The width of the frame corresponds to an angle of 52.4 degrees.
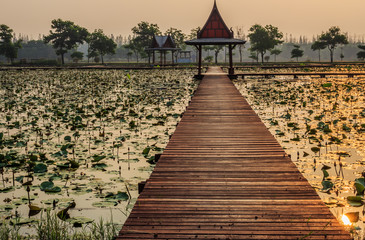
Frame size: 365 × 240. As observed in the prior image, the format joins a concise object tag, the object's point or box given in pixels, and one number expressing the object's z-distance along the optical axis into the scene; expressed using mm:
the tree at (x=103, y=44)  77750
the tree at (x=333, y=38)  77438
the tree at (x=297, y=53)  75625
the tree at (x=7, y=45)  70250
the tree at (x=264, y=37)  75375
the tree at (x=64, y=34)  76812
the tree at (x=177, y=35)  87000
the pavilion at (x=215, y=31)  25078
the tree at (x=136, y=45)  77750
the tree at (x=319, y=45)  79644
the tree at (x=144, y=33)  77312
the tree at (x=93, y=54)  84956
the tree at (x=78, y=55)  84962
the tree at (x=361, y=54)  70781
